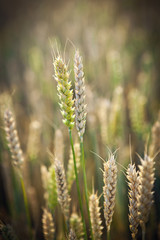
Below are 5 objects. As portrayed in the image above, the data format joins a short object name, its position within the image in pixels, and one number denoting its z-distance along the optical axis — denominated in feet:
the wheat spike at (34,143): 2.20
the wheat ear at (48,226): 1.74
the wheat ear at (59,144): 1.82
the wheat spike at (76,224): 1.75
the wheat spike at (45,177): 1.87
